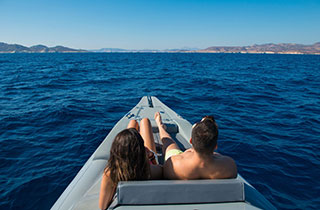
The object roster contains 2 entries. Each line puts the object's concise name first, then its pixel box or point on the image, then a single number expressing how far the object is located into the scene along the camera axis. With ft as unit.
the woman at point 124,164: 5.72
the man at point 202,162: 5.82
